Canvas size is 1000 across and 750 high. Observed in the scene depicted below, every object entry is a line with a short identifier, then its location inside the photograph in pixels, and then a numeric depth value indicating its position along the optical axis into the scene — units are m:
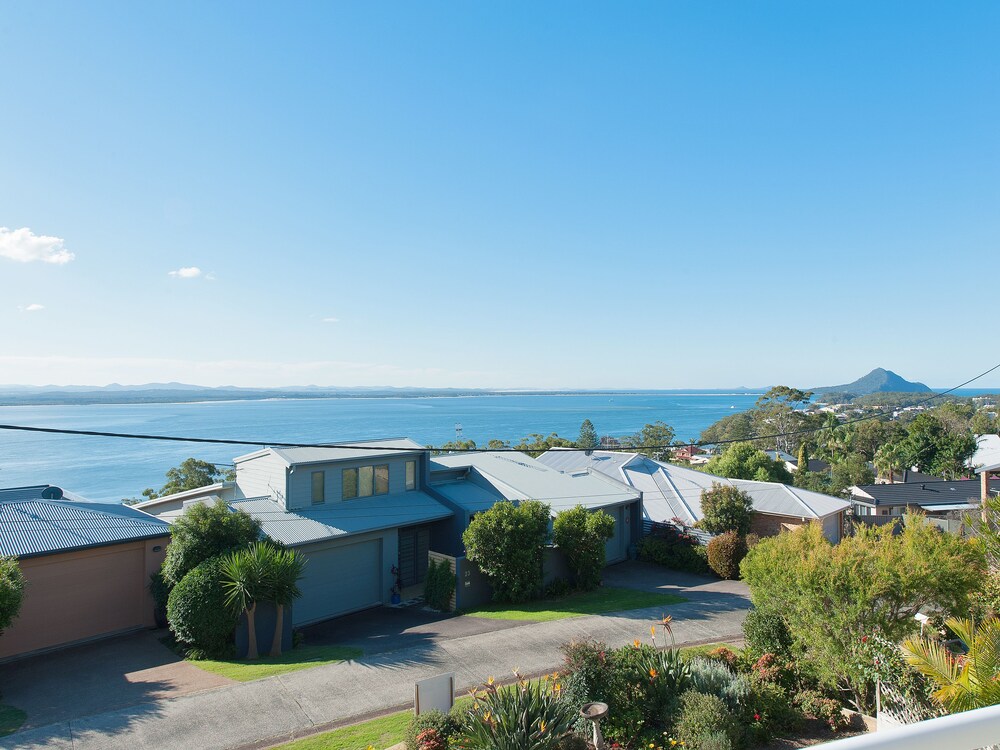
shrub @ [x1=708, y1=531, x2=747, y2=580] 23.42
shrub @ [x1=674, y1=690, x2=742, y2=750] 8.55
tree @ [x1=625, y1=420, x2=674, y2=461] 94.31
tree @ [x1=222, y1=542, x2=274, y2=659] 15.20
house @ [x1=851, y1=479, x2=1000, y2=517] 37.62
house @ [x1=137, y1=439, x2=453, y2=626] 19.45
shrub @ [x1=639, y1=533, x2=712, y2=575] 24.61
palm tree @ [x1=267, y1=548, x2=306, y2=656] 15.68
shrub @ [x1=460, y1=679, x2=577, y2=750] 8.09
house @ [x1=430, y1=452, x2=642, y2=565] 23.78
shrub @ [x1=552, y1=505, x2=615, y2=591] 21.42
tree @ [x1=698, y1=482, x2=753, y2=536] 24.97
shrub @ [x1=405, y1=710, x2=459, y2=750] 8.59
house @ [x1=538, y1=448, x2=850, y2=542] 26.00
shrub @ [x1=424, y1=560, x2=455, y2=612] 19.97
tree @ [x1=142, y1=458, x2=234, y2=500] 51.56
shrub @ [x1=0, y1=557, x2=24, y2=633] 13.09
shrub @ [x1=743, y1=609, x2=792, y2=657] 12.58
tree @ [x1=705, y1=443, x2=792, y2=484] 43.81
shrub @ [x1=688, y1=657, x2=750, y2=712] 9.80
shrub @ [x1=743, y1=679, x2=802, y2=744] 9.47
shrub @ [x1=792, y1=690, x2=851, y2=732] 10.05
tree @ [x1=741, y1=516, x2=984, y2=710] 10.37
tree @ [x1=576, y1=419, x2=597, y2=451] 85.38
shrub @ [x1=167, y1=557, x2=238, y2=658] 15.08
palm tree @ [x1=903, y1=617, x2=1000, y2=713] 4.91
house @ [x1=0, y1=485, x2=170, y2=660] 15.57
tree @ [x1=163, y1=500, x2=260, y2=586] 16.11
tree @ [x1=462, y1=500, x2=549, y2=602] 19.72
